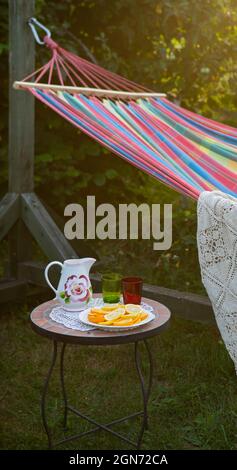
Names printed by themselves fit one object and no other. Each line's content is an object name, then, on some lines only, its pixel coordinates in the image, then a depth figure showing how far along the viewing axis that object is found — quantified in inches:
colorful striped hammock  88.3
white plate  70.9
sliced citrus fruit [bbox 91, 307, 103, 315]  74.0
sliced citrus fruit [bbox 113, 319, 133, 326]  71.4
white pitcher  78.4
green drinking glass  80.0
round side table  69.9
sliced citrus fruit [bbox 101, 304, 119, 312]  75.1
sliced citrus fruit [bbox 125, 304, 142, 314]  74.5
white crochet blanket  74.9
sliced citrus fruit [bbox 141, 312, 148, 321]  74.1
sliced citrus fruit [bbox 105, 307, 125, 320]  72.5
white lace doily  73.1
